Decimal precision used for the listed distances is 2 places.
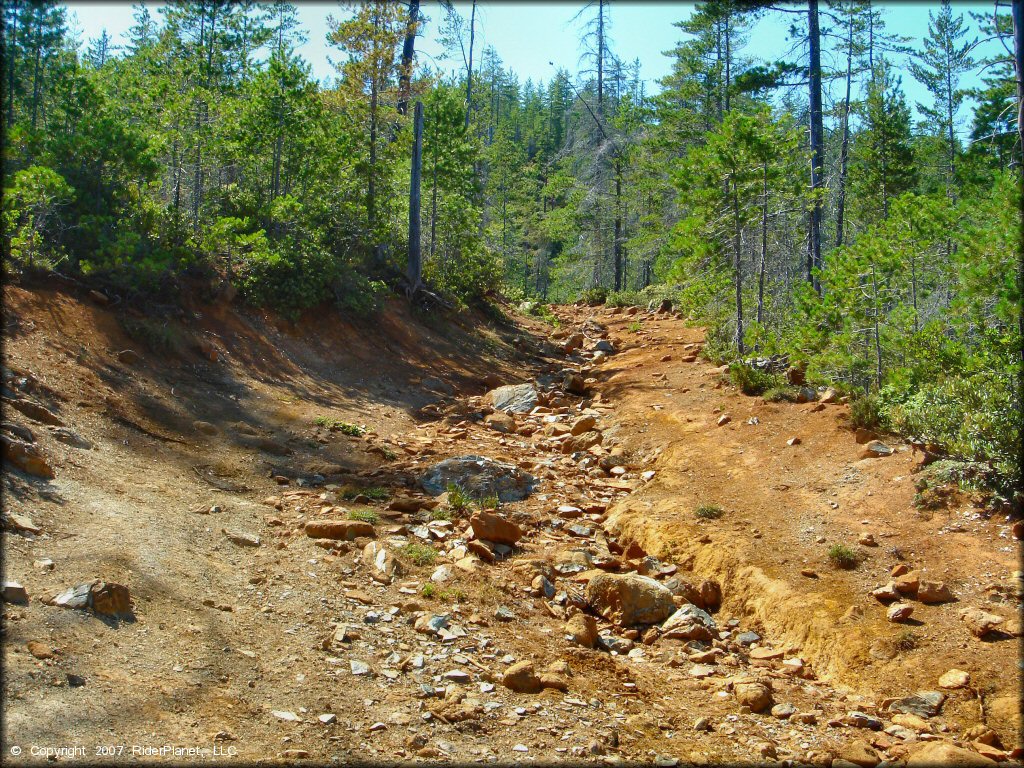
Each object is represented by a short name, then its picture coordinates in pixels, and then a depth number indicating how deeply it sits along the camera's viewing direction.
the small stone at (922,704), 5.68
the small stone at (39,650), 4.45
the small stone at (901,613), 6.66
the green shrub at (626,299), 28.62
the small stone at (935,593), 6.78
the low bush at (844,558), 7.58
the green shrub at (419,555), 7.36
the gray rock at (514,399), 14.25
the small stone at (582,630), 6.54
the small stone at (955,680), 5.85
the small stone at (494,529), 8.17
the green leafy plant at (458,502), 8.89
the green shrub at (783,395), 12.15
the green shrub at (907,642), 6.33
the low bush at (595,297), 31.59
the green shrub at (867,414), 9.96
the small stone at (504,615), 6.61
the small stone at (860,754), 5.07
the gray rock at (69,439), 7.79
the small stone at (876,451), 9.38
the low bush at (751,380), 12.81
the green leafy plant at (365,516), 8.06
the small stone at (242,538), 7.12
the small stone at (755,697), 5.73
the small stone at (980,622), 6.28
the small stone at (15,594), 4.82
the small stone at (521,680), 5.45
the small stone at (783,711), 5.66
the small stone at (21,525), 5.71
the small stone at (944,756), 4.91
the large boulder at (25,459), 6.67
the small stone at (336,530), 7.57
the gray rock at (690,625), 6.88
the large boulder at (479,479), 9.65
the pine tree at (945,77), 32.12
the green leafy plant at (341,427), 11.43
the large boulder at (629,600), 7.19
